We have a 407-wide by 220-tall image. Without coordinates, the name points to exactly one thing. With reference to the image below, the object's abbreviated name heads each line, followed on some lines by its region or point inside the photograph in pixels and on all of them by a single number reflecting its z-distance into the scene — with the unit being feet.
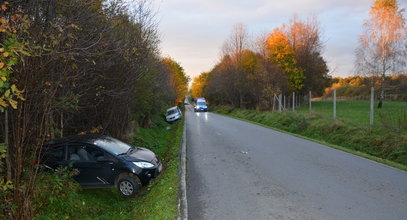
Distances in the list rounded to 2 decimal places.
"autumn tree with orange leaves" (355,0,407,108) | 135.54
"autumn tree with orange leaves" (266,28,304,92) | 163.12
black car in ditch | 28.76
